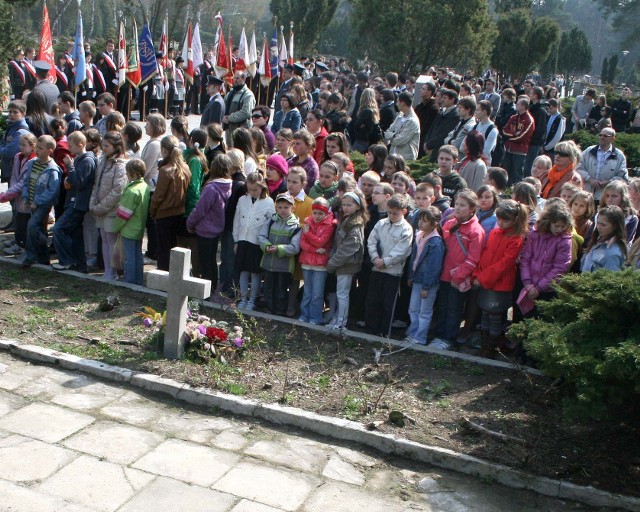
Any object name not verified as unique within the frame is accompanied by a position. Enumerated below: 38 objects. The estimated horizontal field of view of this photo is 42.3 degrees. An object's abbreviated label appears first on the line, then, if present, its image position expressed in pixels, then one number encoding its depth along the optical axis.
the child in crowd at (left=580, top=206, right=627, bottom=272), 7.29
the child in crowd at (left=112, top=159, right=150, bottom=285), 9.08
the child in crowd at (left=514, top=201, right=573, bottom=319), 7.40
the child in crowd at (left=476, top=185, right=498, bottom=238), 8.18
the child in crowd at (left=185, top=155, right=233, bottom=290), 8.88
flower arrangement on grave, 7.22
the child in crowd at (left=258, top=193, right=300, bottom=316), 8.47
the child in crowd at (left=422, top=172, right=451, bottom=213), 8.48
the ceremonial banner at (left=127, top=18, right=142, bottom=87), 18.97
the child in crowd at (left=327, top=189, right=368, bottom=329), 8.19
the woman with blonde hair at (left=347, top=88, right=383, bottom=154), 12.54
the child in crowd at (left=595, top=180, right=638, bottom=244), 7.86
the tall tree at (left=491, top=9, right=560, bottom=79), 35.41
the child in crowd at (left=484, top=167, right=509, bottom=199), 8.85
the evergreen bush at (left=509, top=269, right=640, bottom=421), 5.27
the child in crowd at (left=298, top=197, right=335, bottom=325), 8.30
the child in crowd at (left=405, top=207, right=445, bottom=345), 7.98
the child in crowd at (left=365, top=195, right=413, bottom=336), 8.02
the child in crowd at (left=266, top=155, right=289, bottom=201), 9.27
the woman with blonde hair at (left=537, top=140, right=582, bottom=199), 9.66
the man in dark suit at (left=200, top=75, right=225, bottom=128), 13.59
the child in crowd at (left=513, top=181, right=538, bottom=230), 7.99
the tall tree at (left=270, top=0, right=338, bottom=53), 39.50
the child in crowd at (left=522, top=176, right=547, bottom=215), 8.27
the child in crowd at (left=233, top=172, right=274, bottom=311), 8.67
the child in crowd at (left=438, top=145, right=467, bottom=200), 9.09
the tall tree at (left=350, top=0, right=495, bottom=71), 28.88
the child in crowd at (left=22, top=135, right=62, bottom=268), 9.57
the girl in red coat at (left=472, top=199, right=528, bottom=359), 7.64
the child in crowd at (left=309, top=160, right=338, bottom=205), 8.84
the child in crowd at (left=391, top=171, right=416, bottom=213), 8.63
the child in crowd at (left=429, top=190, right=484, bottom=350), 7.84
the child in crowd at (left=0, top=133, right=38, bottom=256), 9.99
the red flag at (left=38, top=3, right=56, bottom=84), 16.64
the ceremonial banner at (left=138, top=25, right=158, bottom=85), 18.70
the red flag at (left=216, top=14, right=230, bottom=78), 19.41
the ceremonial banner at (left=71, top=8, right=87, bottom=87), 18.41
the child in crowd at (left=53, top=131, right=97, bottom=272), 9.43
